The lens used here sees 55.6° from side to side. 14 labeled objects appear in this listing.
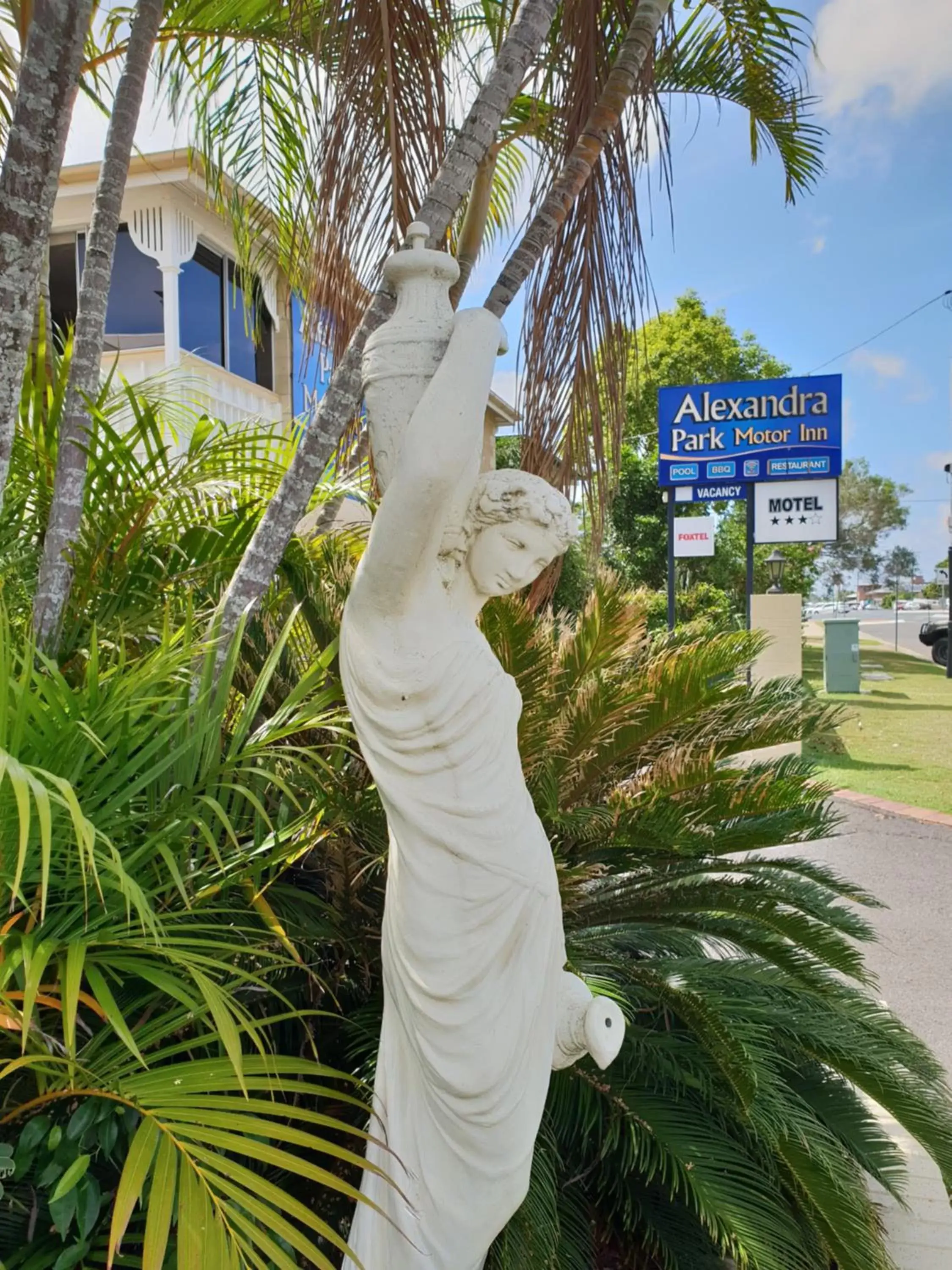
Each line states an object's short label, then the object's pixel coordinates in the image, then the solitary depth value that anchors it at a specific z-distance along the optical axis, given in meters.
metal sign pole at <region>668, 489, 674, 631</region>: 13.02
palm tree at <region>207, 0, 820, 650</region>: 2.95
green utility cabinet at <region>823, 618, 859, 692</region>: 16.64
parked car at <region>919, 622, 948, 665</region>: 23.70
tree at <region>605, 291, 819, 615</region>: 21.39
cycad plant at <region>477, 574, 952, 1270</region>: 2.47
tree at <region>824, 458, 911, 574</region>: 60.50
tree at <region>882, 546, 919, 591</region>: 85.19
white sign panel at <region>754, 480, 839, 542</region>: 13.90
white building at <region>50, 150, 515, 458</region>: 9.50
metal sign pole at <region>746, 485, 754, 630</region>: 12.69
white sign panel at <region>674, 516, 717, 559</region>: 15.12
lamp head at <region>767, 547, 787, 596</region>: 14.01
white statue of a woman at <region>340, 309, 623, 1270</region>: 1.54
